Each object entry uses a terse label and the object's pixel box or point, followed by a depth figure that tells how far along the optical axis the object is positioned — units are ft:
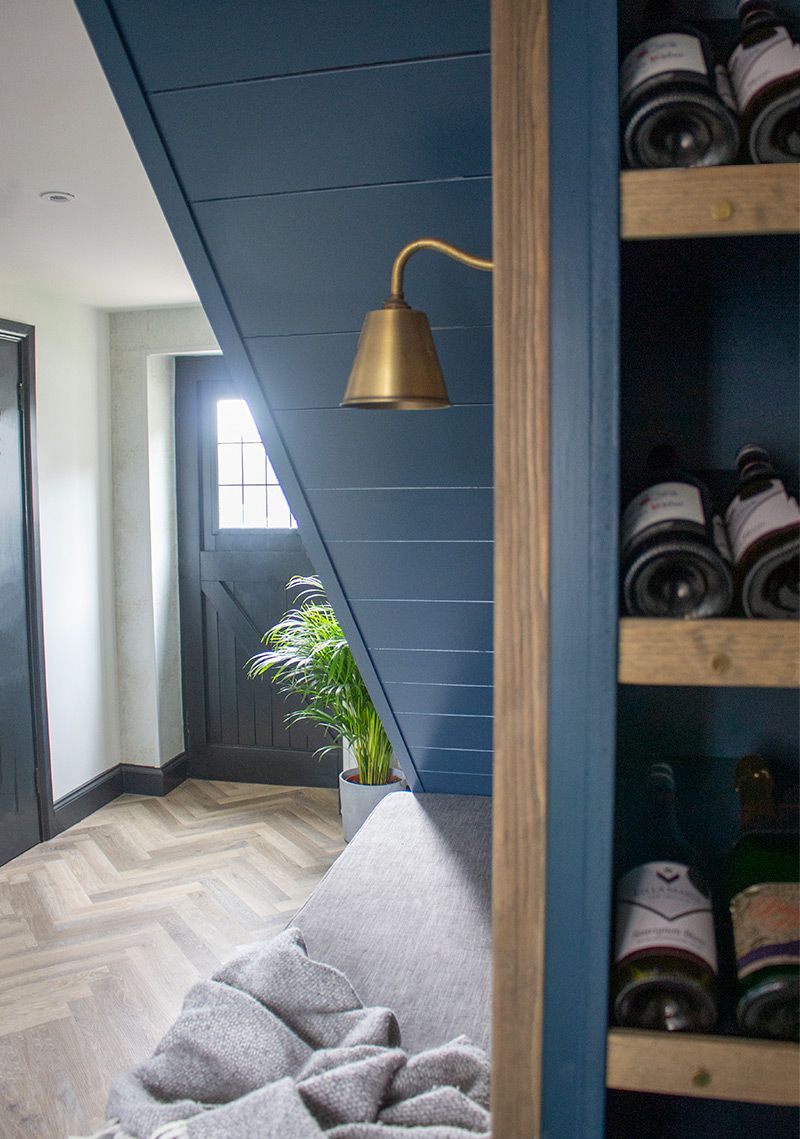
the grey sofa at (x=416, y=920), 5.13
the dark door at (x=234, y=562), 14.73
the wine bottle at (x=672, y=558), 2.39
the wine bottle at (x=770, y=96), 2.37
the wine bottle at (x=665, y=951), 2.38
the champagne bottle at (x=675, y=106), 2.33
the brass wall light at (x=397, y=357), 4.06
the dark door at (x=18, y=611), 12.09
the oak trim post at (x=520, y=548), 2.31
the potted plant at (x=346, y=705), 11.46
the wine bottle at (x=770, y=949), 2.35
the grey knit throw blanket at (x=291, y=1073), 3.66
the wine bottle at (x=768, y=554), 2.44
